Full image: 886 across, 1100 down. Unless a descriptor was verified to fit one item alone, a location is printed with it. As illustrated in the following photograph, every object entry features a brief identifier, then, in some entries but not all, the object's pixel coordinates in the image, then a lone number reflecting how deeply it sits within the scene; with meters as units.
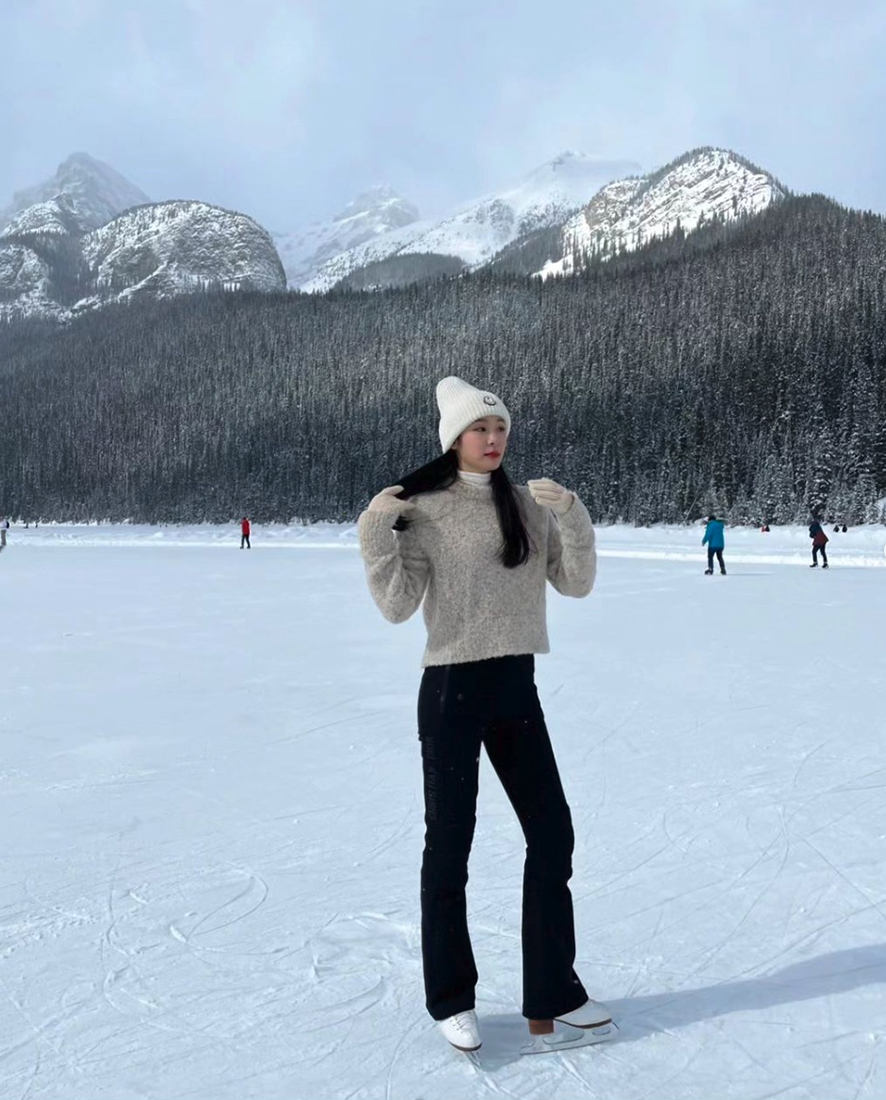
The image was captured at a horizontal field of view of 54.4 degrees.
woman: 2.43
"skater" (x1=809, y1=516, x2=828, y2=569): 20.19
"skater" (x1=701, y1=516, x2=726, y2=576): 18.83
